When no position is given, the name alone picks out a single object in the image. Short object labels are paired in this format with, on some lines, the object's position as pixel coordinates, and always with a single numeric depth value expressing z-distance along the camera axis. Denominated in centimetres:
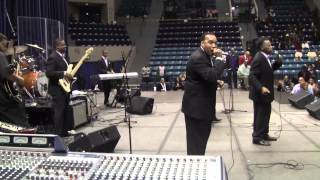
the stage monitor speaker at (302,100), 1110
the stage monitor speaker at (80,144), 477
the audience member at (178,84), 1975
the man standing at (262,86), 689
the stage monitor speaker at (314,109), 936
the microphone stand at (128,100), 820
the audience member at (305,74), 1688
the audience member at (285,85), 1653
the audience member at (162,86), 1984
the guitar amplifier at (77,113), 818
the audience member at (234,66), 1827
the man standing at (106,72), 1261
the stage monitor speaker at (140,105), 1089
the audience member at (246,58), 1815
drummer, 511
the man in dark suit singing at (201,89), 448
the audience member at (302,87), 1290
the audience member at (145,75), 2108
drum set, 899
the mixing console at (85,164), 201
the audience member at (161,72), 2091
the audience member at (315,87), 1366
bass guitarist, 707
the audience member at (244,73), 1786
